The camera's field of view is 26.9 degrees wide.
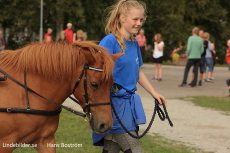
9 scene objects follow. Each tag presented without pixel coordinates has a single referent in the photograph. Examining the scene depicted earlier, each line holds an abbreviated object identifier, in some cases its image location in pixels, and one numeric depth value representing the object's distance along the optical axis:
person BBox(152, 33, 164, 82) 18.48
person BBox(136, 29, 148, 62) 22.29
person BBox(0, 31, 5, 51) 18.62
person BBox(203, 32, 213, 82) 18.45
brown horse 4.19
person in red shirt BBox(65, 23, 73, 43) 21.26
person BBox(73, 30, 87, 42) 18.47
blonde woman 4.70
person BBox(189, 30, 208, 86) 17.73
